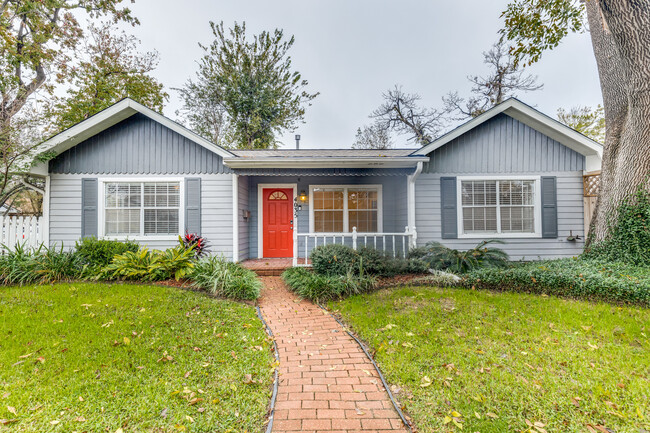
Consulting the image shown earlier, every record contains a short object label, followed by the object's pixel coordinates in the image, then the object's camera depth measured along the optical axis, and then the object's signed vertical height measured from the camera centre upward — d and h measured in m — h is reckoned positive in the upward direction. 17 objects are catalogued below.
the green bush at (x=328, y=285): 5.12 -1.15
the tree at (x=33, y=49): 7.32 +6.99
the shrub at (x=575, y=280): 4.48 -1.01
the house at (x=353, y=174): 7.24 +1.01
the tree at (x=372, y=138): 21.25 +6.55
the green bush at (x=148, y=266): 5.90 -0.88
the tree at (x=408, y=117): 19.33 +7.17
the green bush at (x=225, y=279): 5.16 -1.06
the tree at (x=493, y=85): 16.81 +8.09
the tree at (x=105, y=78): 13.32 +7.33
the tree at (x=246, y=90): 17.73 +8.41
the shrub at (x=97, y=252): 6.24 -0.60
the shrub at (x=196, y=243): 7.00 -0.48
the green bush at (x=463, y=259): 6.27 -0.82
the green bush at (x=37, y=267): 5.74 -0.87
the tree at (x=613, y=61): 5.59 +3.31
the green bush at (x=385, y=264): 6.05 -0.90
